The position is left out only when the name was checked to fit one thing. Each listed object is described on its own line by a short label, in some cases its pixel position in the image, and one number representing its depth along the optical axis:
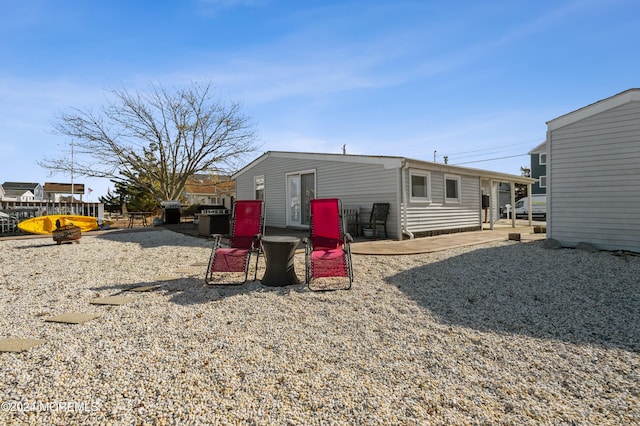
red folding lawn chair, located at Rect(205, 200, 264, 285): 4.43
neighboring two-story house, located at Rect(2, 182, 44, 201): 41.91
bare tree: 17.98
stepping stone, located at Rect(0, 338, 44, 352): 2.35
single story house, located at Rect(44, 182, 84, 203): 35.59
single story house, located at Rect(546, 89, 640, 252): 6.07
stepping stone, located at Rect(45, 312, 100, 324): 2.96
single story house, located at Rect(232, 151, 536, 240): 8.90
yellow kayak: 9.51
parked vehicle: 21.78
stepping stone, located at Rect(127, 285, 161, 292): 4.08
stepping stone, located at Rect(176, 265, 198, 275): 5.17
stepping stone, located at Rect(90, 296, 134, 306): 3.53
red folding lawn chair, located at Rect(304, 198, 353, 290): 4.25
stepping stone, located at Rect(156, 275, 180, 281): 4.67
